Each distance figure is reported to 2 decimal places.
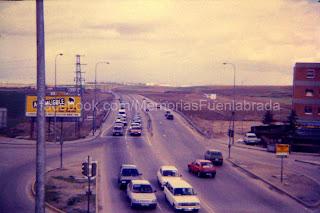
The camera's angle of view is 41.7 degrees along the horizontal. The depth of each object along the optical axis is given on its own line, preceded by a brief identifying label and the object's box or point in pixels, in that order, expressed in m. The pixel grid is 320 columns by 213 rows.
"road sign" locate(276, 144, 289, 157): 28.59
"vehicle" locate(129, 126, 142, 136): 55.97
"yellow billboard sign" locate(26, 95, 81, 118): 53.78
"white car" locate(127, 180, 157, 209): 21.14
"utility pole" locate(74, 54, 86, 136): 75.63
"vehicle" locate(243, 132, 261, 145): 52.68
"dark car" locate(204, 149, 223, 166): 37.00
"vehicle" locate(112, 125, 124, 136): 56.41
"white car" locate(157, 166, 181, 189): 26.64
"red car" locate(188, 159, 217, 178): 30.94
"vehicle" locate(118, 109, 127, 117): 78.62
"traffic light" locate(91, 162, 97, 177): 17.72
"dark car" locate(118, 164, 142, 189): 26.14
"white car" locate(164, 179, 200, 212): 20.73
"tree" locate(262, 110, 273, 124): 67.72
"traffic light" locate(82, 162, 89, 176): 17.88
